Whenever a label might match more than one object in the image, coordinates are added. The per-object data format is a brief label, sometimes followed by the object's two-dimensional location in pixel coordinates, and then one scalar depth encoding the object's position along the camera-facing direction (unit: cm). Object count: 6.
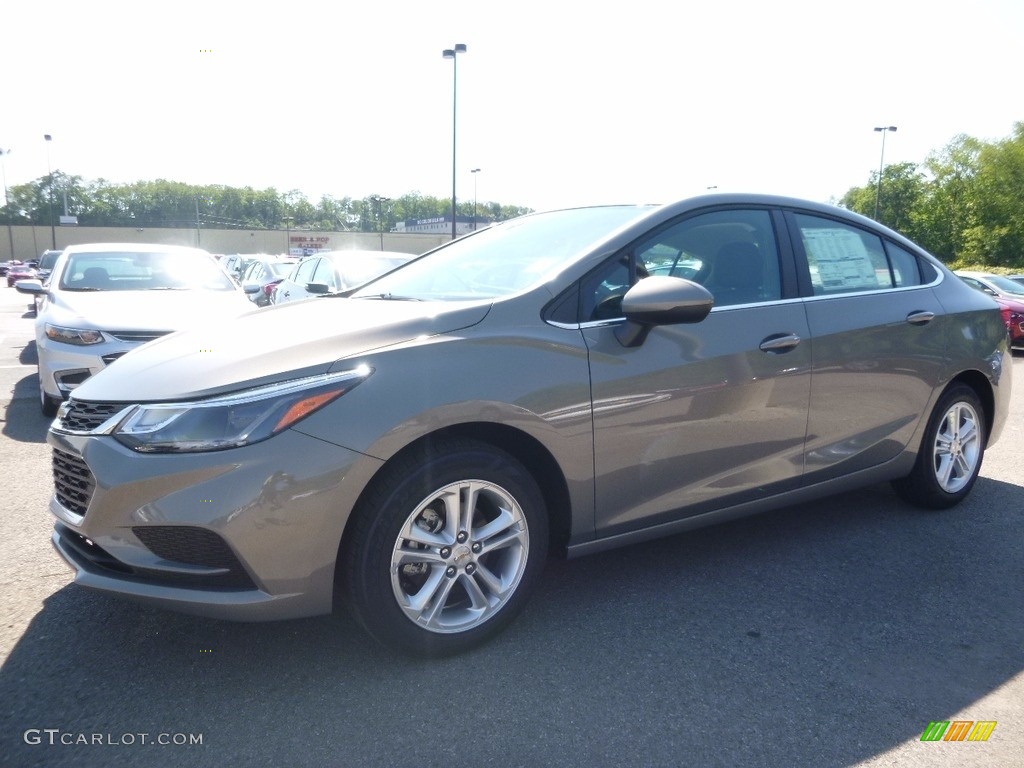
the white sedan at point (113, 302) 620
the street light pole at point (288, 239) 6986
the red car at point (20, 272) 4181
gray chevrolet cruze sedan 251
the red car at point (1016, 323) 1391
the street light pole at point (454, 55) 2534
